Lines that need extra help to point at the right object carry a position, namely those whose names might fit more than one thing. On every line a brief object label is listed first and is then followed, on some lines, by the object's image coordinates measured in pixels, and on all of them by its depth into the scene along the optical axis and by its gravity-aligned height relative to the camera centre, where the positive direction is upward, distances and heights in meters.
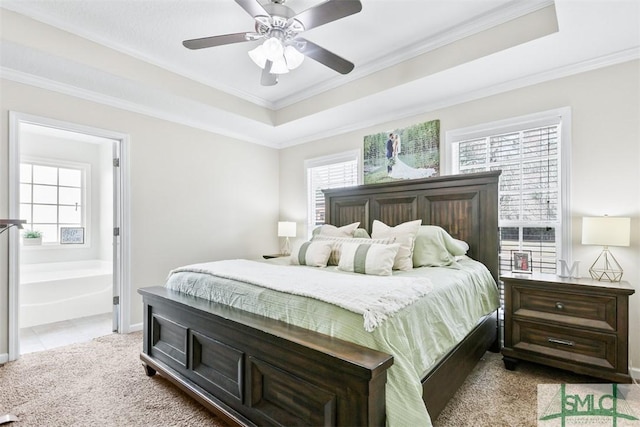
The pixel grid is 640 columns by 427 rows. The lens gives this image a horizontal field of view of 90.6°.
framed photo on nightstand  2.86 -0.46
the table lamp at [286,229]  4.61 -0.25
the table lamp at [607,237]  2.20 -0.17
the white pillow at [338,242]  2.79 -0.28
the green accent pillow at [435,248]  2.70 -0.32
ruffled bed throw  1.44 -0.42
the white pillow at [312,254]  2.79 -0.38
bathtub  3.87 -1.09
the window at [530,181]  2.76 +0.29
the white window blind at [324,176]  4.31 +0.51
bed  1.24 -0.75
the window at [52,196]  5.10 +0.26
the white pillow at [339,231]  3.35 -0.20
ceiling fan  1.90 +1.20
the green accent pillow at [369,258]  2.37 -0.36
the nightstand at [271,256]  4.33 -0.61
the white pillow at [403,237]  2.60 -0.22
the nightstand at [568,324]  2.13 -0.81
